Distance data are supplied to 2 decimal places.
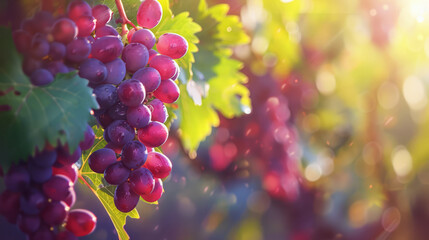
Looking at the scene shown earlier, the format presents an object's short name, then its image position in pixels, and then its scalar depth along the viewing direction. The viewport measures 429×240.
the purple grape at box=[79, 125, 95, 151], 0.44
